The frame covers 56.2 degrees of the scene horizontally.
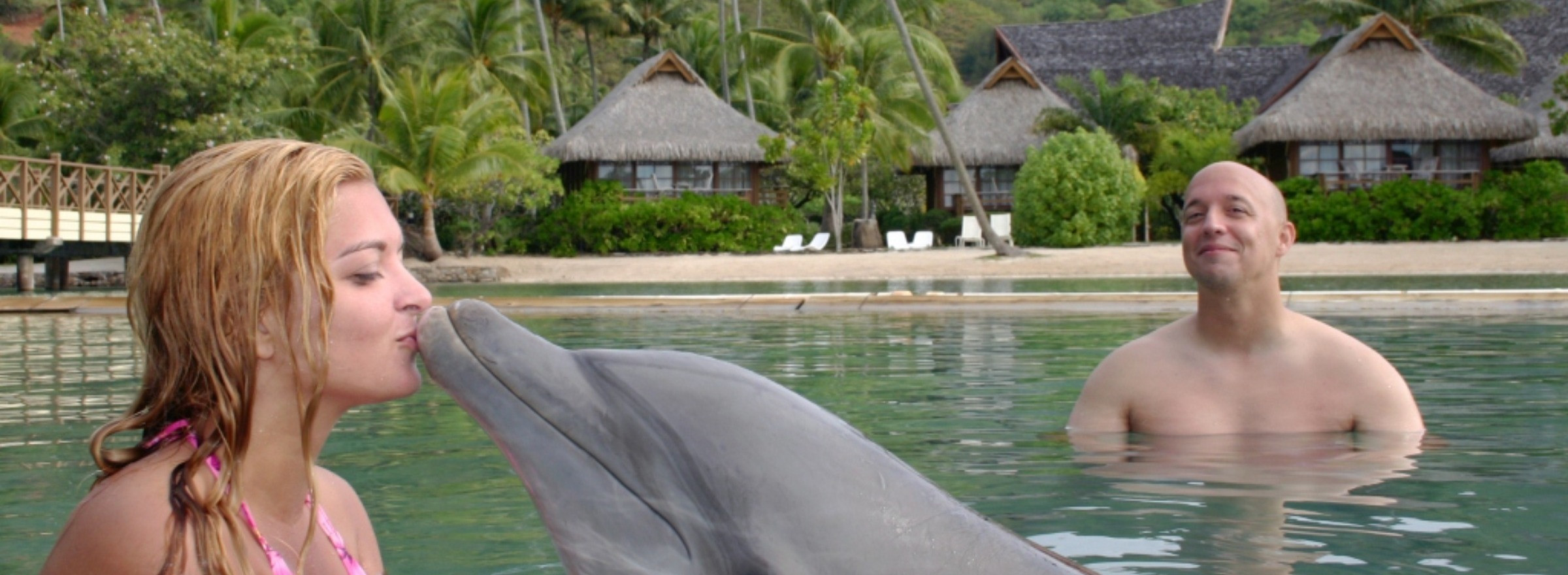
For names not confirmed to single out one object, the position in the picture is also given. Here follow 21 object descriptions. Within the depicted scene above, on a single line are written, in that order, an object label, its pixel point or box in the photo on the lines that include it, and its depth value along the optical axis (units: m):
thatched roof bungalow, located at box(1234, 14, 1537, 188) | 31.00
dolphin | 1.26
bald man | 3.78
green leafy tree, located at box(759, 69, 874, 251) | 30.55
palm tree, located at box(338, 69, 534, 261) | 25.09
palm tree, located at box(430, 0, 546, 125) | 34.47
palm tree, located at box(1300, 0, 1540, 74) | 34.19
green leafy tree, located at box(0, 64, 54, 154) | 30.84
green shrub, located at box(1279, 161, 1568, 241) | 27.00
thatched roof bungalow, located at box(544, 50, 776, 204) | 32.31
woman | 1.59
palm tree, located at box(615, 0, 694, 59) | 46.16
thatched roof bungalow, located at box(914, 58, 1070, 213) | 35.84
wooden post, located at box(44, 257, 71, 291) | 22.41
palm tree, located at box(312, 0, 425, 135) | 34.25
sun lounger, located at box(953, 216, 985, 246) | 31.12
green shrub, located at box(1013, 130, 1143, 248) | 28.94
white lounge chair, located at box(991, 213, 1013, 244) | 31.98
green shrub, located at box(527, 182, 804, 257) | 29.94
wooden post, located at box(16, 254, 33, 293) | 20.61
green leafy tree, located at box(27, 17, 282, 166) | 25.27
